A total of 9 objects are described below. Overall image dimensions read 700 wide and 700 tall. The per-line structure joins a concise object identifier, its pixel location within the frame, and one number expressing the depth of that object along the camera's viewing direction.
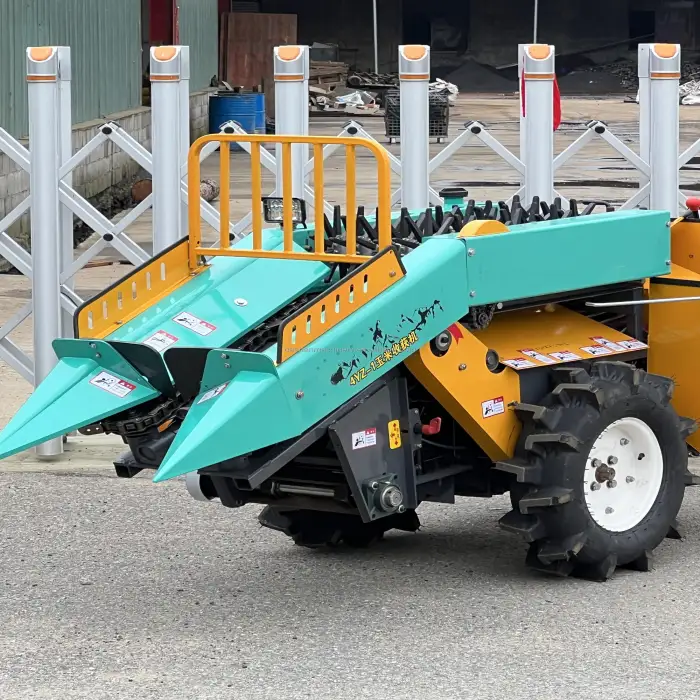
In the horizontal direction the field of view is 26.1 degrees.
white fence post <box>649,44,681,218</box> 7.79
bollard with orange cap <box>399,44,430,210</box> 7.64
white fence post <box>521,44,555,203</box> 7.75
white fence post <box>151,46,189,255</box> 7.45
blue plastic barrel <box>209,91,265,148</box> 27.83
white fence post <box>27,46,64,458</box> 7.35
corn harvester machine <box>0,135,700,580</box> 4.86
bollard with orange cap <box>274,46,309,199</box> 7.64
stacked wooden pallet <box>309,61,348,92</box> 37.50
